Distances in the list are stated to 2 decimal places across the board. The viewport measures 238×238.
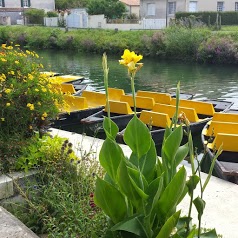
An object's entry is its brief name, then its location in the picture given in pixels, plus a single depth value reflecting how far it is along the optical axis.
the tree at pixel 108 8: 43.56
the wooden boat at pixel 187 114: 8.91
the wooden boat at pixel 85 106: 10.56
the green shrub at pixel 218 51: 24.81
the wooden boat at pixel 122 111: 9.91
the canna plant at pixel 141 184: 2.74
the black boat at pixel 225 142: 6.39
